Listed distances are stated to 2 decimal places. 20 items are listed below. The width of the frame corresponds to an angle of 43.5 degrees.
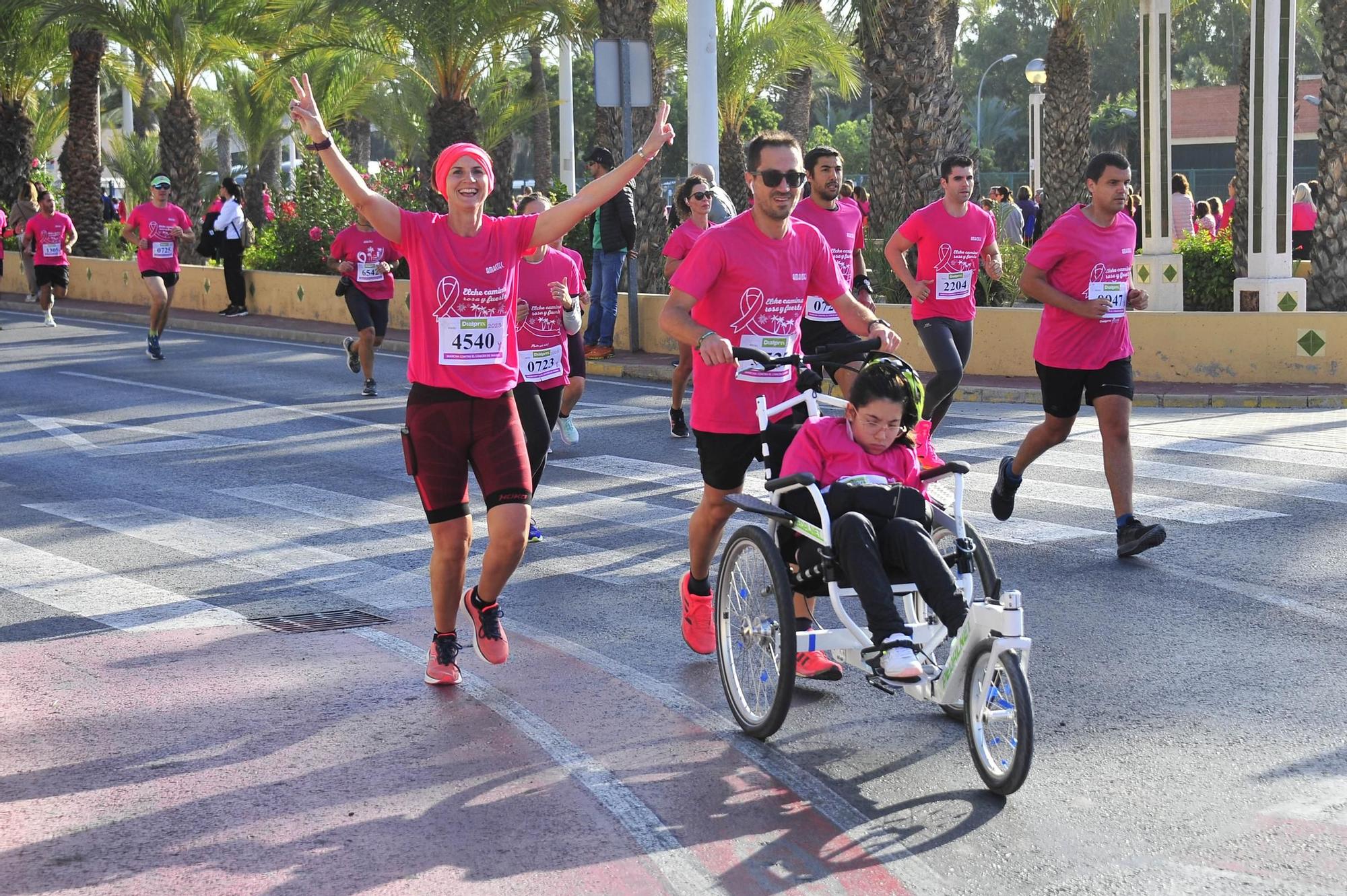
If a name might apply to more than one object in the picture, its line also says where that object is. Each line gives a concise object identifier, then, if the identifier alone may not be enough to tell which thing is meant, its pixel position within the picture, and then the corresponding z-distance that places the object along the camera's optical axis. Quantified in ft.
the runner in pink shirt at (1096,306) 28.32
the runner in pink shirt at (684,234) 41.57
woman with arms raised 20.31
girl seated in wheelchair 16.99
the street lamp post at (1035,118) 118.93
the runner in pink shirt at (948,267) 34.96
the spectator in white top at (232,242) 84.94
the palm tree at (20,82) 114.42
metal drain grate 24.12
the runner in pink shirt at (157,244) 64.95
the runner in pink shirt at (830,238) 34.09
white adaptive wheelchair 16.06
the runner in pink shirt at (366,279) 50.49
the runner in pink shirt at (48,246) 84.33
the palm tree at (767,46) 113.70
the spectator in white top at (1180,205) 81.10
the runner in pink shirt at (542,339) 28.94
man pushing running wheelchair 20.81
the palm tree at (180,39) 103.40
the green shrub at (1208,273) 65.10
